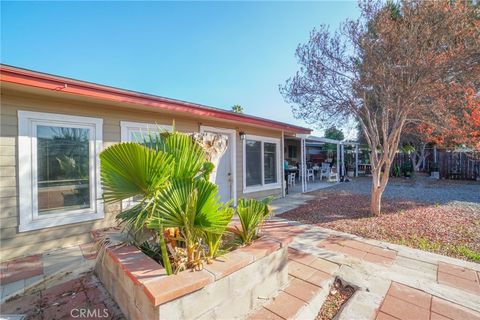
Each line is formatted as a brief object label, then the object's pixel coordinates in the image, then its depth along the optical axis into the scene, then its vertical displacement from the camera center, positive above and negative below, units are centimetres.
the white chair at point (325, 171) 1348 -64
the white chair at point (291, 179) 1033 -88
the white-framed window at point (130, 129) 441 +72
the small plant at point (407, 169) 1336 -58
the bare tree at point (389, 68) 416 +198
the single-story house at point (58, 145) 327 +33
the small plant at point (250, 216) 240 -60
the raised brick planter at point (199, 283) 151 -98
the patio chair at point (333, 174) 1254 -76
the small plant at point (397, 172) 1365 -77
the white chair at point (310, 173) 1291 -73
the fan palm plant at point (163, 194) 176 -27
